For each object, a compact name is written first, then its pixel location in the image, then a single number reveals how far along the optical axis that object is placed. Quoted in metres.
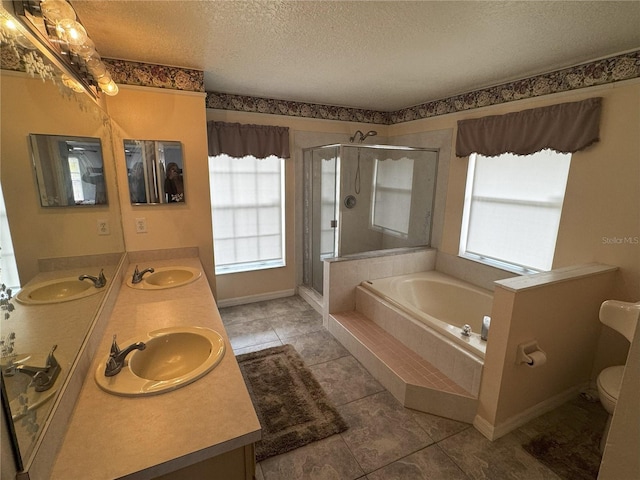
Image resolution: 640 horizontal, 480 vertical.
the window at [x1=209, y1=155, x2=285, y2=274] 3.31
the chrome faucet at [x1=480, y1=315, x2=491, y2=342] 2.15
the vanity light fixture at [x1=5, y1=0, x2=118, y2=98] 1.00
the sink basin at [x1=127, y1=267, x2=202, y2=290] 2.13
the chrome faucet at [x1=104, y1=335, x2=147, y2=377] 1.10
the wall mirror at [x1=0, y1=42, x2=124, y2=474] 0.66
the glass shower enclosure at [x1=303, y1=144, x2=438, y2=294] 3.14
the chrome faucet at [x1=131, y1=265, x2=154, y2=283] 1.99
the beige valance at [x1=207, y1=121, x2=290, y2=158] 3.04
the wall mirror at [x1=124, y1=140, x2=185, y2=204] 2.28
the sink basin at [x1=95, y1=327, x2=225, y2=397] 1.12
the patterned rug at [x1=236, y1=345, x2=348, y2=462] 1.82
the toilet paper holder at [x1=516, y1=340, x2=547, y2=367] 1.75
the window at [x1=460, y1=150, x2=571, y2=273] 2.40
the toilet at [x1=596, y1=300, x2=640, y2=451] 1.02
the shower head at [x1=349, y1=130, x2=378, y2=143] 3.73
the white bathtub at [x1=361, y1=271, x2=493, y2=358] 2.79
